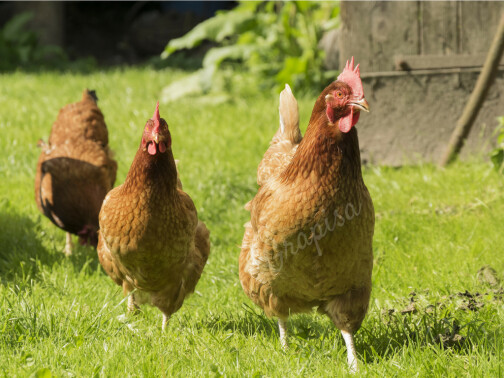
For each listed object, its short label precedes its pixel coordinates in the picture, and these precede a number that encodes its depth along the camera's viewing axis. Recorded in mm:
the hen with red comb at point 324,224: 6141
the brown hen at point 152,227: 7168
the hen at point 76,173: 10086
